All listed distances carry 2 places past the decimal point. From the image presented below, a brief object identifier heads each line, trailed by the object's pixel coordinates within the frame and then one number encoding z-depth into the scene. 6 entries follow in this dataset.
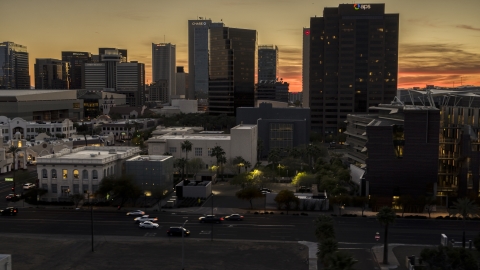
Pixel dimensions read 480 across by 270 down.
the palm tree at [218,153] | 106.08
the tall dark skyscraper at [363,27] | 197.62
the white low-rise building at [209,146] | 113.19
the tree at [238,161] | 108.00
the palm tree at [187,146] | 109.56
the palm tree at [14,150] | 106.25
